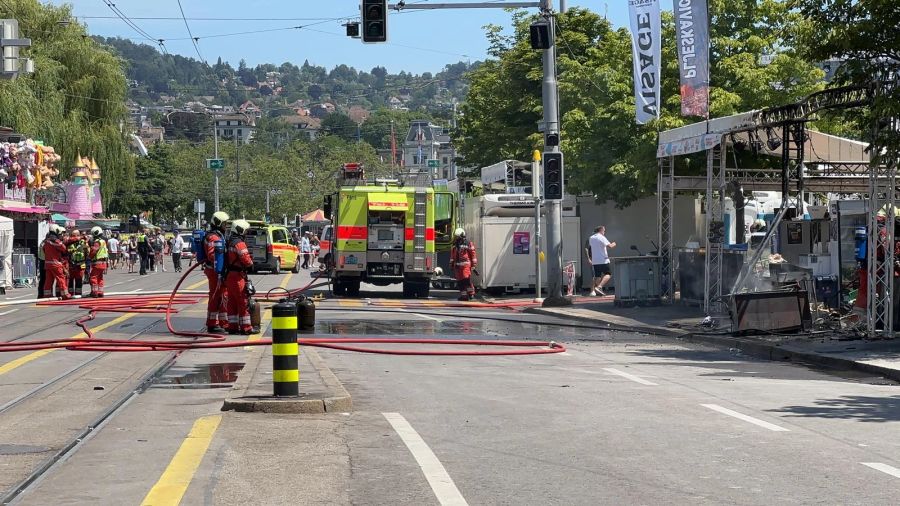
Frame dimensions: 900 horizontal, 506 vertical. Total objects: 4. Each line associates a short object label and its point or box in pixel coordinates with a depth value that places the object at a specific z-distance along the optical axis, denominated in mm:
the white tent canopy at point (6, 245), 37906
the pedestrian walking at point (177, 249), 55562
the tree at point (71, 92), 51062
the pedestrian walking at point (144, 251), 52934
